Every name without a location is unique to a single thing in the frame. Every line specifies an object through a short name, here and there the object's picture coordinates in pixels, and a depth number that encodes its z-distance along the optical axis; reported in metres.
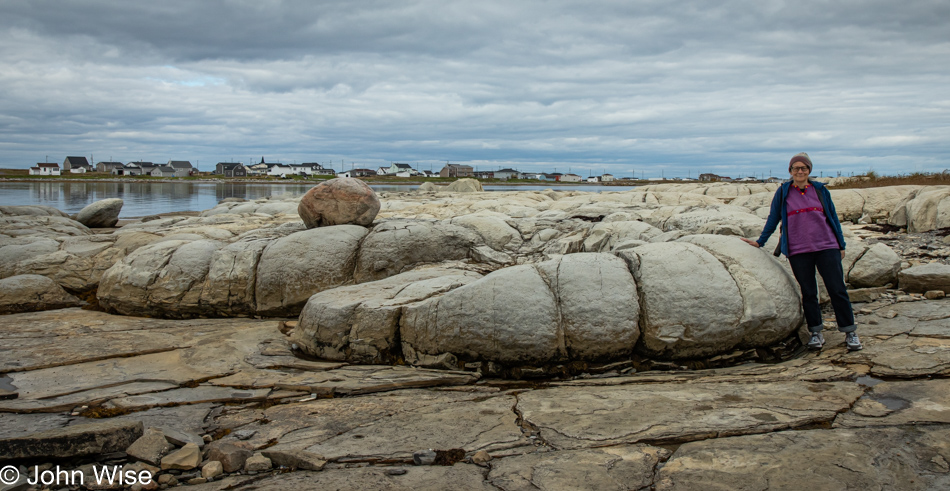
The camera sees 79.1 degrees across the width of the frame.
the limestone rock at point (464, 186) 34.72
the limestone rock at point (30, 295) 9.54
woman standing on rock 5.96
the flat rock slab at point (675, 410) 4.34
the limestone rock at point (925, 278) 7.39
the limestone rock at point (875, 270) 7.88
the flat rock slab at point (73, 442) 3.95
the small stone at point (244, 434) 4.74
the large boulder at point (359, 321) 6.75
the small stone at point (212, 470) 3.99
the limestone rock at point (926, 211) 11.41
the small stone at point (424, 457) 4.09
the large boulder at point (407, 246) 9.79
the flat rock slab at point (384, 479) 3.71
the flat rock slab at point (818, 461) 3.46
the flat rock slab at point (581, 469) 3.63
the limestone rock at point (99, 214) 21.11
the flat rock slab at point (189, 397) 5.56
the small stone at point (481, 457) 4.07
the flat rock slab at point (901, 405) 4.25
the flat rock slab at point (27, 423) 4.88
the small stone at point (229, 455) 4.07
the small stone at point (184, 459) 4.08
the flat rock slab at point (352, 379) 5.97
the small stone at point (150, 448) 4.12
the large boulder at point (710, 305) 6.20
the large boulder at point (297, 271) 9.41
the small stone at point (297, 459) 4.03
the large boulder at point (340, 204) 10.65
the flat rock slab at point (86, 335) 7.07
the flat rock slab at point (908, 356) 5.18
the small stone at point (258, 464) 4.06
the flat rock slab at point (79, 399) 5.40
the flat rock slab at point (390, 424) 4.37
